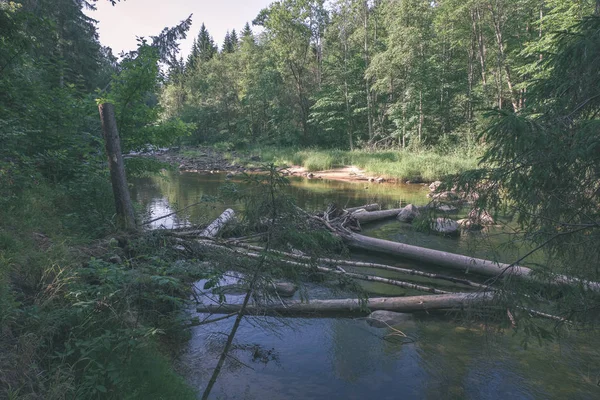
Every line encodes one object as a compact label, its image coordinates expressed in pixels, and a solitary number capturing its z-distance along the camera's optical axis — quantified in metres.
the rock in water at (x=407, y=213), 12.28
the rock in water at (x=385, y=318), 5.66
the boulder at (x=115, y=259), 4.83
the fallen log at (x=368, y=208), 12.74
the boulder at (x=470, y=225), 3.82
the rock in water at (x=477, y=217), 3.71
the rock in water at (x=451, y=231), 10.15
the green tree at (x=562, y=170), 3.13
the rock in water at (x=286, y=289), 6.47
